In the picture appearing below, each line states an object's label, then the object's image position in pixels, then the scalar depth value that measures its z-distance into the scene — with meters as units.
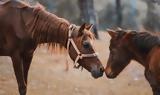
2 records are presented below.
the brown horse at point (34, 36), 7.63
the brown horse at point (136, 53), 7.79
